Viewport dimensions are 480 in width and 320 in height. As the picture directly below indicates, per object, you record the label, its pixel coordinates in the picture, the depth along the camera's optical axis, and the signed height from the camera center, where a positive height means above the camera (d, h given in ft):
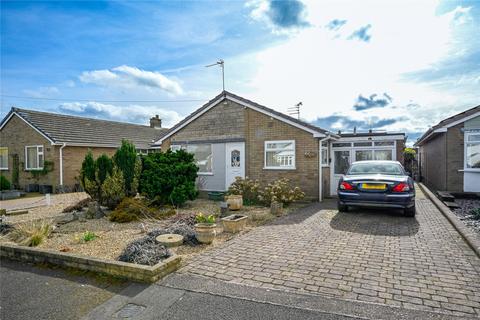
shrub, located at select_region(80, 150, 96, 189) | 31.71 -1.34
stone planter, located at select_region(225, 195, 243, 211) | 32.63 -5.05
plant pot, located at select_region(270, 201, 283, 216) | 29.35 -5.18
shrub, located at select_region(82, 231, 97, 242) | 20.04 -5.47
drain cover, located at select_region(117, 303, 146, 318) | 10.80 -5.81
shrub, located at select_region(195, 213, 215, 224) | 20.16 -4.31
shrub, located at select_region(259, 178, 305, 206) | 33.53 -4.21
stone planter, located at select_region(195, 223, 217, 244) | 19.12 -4.93
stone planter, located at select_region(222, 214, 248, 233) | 22.29 -5.10
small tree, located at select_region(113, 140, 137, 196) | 32.22 -0.27
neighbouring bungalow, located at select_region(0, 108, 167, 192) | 54.70 +2.58
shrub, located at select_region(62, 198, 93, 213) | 33.40 -5.55
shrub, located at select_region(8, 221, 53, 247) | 19.20 -5.28
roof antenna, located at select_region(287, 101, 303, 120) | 63.98 +11.36
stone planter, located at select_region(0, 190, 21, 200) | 47.07 -5.87
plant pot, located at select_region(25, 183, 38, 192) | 56.49 -5.53
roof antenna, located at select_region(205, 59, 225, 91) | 45.20 +14.73
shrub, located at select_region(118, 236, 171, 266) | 14.87 -5.09
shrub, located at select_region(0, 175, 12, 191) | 52.49 -4.51
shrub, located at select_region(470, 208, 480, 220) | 25.07 -5.06
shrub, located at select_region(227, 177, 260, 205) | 37.88 -4.11
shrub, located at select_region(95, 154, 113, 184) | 31.65 -0.91
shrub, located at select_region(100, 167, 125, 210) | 30.86 -3.32
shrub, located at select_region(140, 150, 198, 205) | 32.89 -2.39
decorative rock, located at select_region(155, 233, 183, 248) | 18.56 -5.29
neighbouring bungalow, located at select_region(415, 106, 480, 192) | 37.24 +0.80
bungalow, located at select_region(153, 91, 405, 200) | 37.63 +1.70
